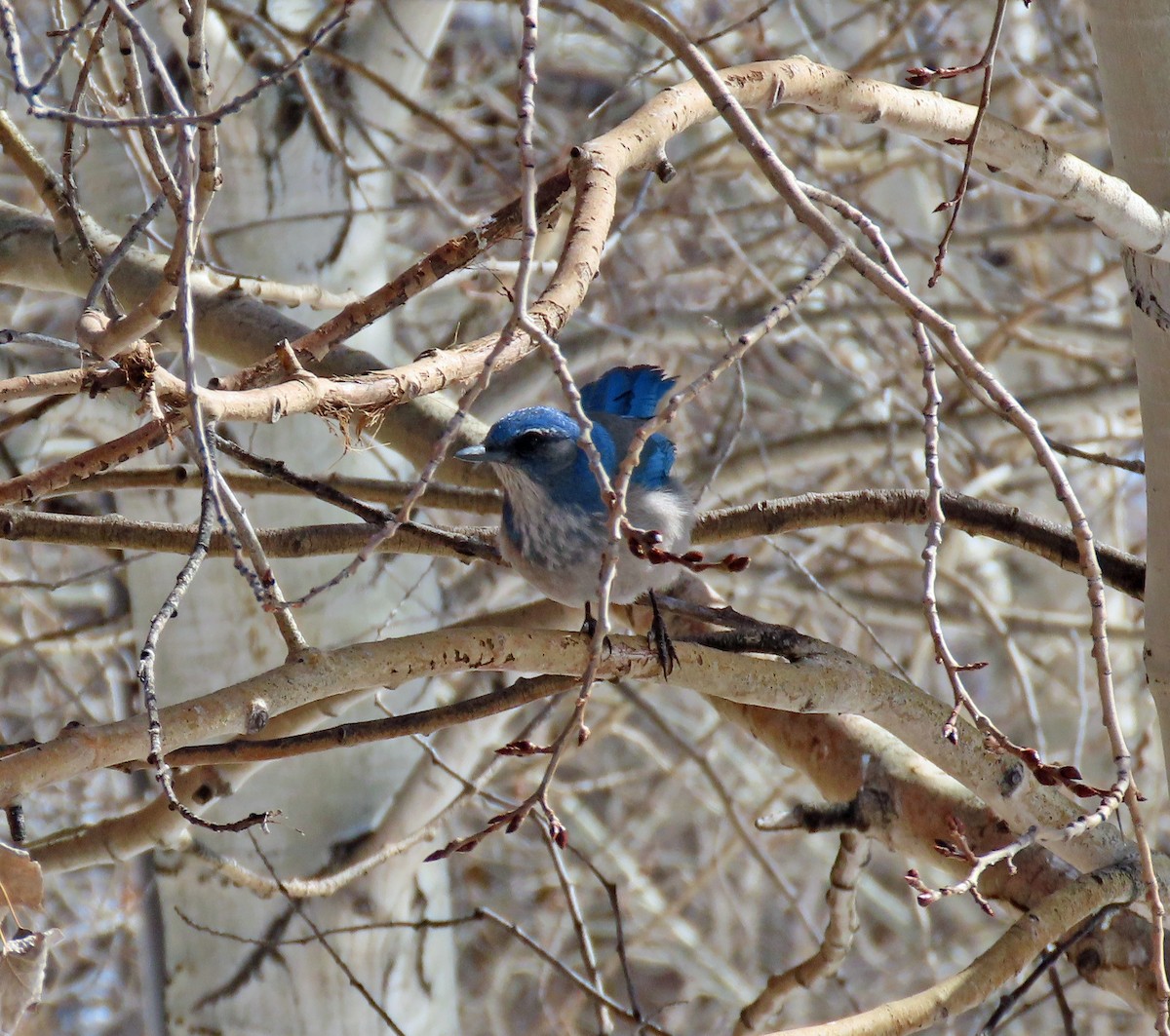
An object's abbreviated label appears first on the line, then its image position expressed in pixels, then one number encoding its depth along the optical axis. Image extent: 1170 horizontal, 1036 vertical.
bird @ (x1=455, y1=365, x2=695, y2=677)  8.65
